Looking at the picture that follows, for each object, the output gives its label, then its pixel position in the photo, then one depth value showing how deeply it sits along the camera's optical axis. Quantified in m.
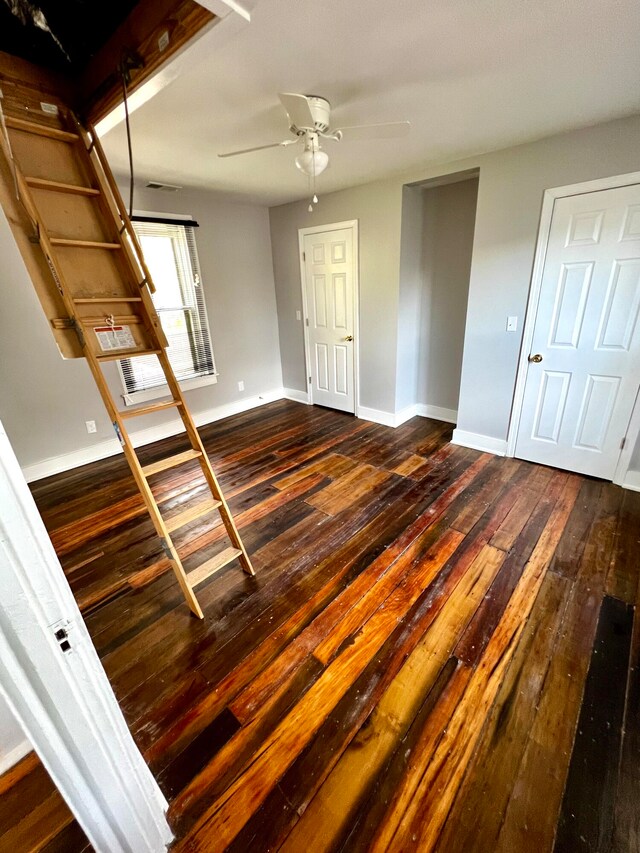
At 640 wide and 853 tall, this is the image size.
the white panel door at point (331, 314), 3.81
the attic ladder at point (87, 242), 1.39
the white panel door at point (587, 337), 2.34
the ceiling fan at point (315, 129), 1.67
